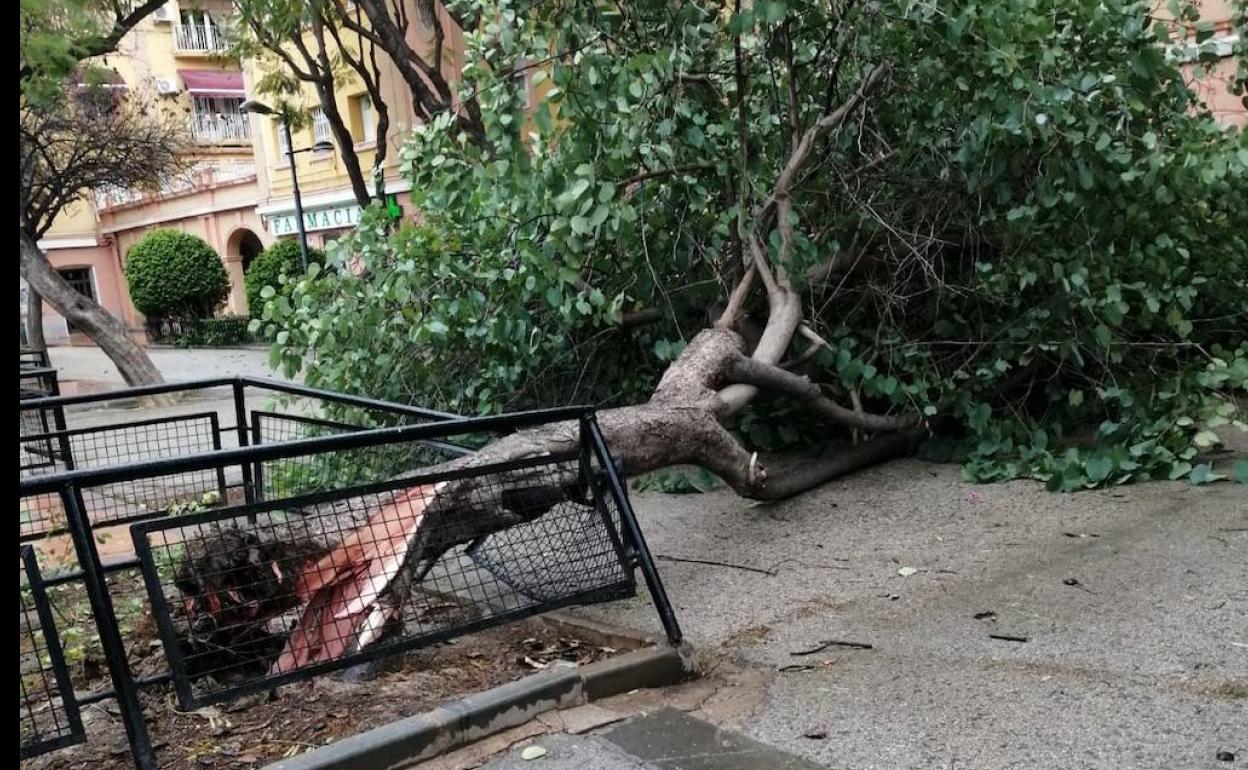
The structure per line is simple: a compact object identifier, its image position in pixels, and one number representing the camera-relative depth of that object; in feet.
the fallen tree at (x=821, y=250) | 20.77
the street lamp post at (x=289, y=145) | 61.83
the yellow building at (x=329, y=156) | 77.82
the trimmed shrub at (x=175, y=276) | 111.75
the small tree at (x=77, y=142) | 36.86
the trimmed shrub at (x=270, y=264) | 93.04
